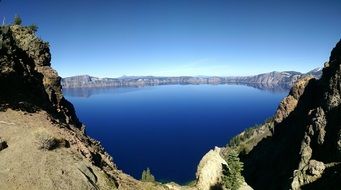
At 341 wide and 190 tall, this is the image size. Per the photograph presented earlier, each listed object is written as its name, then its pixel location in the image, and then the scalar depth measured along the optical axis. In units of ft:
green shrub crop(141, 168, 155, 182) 390.40
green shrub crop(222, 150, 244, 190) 185.16
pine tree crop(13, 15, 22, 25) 223.24
